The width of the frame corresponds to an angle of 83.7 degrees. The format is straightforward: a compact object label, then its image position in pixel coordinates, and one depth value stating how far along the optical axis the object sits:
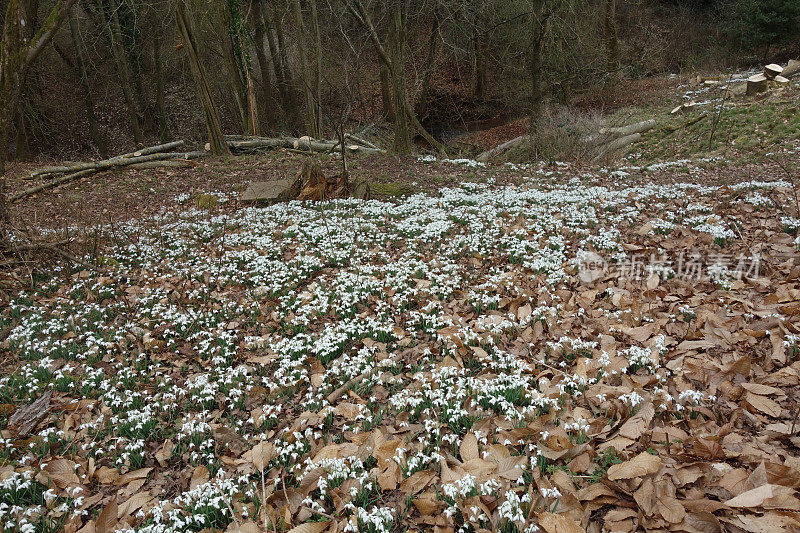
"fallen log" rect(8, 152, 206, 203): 11.58
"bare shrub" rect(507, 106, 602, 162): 14.69
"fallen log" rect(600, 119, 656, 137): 17.81
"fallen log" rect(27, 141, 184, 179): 13.21
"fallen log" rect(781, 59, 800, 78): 18.81
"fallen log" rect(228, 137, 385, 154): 16.30
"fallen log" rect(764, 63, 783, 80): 18.24
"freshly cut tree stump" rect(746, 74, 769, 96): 17.86
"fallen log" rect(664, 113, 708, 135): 16.77
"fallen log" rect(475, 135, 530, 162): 17.50
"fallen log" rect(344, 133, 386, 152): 18.44
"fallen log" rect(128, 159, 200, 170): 14.27
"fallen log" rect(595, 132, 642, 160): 15.45
